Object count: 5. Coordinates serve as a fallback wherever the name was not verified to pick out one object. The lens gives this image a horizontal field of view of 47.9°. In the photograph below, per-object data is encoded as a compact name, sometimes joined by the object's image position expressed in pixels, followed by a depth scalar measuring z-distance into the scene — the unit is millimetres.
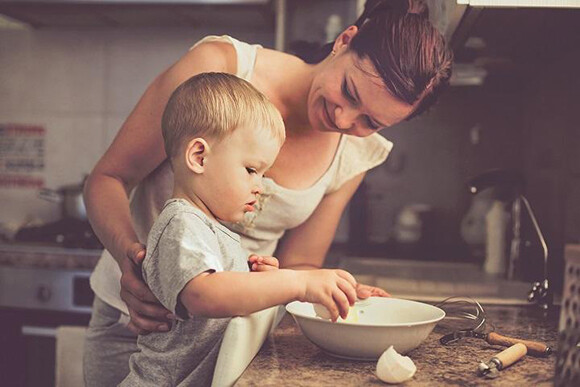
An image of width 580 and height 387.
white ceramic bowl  717
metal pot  2205
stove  1866
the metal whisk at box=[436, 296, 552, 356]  827
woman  994
